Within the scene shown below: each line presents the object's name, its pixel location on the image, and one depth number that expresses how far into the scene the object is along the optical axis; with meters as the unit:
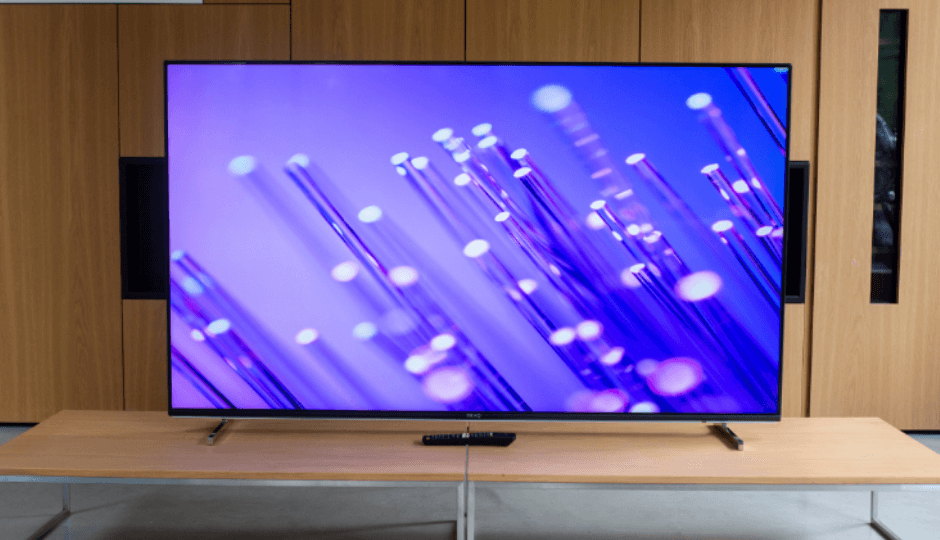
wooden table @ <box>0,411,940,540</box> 1.67
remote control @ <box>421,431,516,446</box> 1.91
